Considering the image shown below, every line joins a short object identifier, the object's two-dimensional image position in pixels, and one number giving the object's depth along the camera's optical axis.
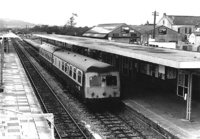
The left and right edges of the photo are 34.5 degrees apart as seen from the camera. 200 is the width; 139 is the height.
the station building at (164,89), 13.29
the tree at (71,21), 116.62
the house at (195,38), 46.81
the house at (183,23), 70.44
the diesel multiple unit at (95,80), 16.56
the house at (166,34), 58.91
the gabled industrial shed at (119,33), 59.64
